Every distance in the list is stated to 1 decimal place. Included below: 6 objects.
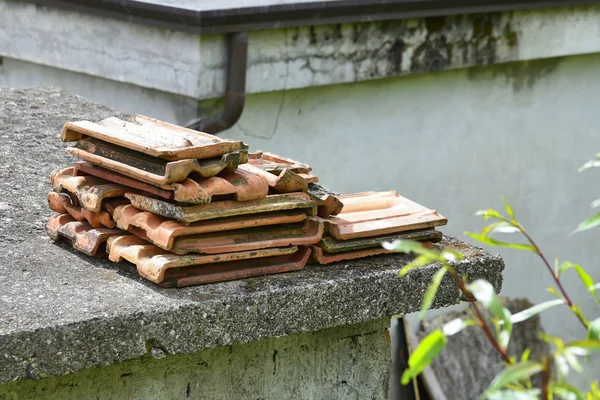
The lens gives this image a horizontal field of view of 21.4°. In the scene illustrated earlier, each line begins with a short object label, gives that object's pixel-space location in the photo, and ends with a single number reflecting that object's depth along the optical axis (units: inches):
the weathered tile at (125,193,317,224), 133.5
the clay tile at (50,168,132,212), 142.5
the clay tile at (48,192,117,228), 144.8
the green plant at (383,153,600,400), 62.2
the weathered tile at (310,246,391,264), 145.2
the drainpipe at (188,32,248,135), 330.6
